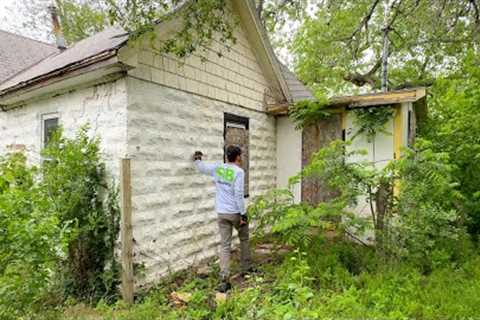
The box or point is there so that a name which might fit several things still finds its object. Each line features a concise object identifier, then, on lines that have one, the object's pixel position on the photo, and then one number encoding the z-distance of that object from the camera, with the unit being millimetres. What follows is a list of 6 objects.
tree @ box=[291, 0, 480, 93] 13938
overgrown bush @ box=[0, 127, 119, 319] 4074
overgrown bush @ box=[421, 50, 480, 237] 6875
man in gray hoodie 4508
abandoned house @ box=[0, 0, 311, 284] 4461
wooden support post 4168
